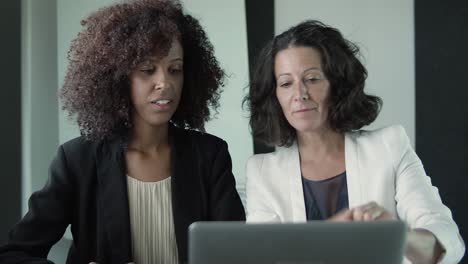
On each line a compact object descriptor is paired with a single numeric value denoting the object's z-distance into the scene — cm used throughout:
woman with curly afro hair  242
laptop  188
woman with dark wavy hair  245
